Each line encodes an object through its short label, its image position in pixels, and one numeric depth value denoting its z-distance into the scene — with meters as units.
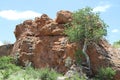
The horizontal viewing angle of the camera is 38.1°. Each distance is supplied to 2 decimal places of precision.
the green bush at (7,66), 11.83
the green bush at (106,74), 11.42
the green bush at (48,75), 11.22
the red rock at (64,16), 12.93
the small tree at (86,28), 12.06
